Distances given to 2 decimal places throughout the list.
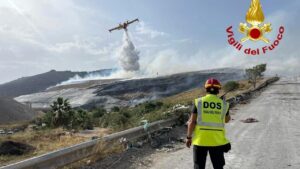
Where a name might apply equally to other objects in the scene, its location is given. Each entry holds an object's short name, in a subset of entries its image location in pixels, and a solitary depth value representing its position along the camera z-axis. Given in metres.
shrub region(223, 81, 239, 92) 71.48
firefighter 6.41
